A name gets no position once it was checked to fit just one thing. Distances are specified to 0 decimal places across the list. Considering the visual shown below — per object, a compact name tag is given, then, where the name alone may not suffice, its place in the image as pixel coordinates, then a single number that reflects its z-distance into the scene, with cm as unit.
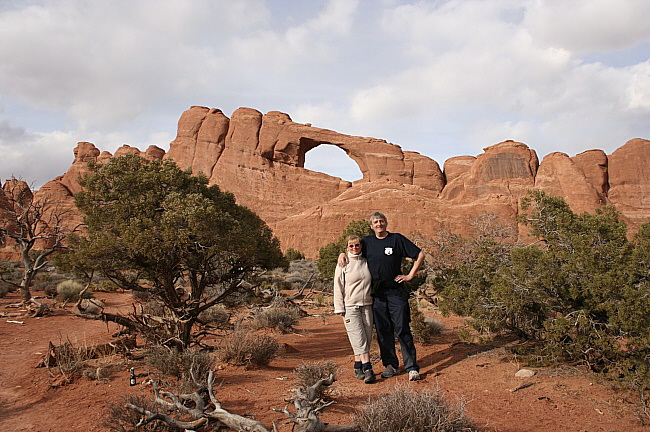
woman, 519
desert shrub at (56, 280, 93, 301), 1650
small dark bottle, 511
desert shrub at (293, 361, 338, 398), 456
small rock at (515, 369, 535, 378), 506
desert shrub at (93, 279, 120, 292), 2049
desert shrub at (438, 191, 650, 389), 427
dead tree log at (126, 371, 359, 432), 321
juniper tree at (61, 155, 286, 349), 589
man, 521
